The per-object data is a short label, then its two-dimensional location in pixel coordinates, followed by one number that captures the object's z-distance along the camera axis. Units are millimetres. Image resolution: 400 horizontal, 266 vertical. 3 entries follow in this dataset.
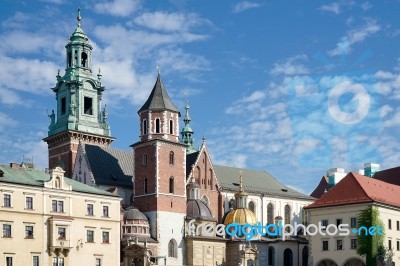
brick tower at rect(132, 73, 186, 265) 82000
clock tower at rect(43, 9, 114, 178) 98062
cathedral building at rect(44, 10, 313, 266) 82125
